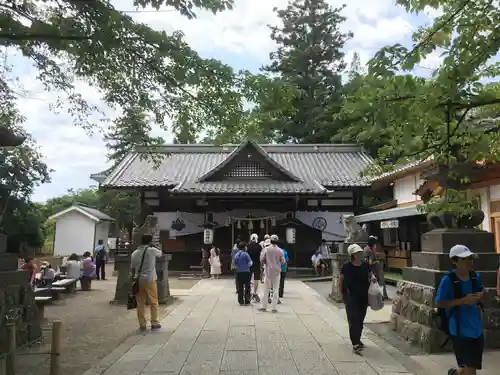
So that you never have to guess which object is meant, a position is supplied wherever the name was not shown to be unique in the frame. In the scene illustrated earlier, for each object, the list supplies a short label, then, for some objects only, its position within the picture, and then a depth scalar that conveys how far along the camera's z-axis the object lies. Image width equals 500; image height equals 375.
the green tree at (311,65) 34.22
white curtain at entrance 21.77
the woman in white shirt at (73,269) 15.20
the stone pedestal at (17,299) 6.51
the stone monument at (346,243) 11.84
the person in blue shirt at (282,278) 11.94
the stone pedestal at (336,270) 11.76
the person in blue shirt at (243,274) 10.83
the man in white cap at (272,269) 10.14
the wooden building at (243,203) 21.32
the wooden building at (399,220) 18.02
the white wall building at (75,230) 32.47
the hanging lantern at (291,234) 20.61
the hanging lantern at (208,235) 20.75
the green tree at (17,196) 22.34
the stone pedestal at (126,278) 11.40
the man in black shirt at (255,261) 11.95
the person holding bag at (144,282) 8.01
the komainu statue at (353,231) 12.06
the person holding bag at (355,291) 6.43
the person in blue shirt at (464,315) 4.24
